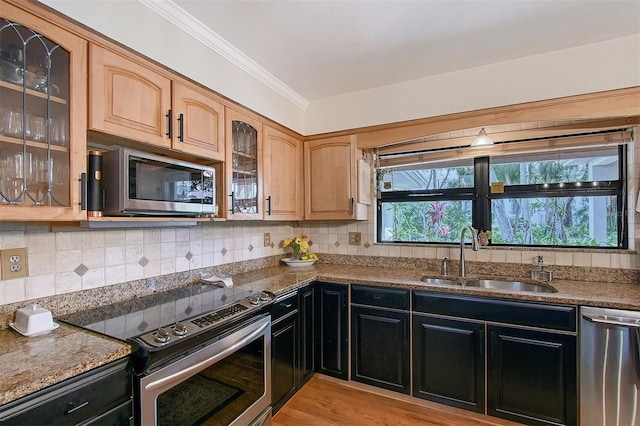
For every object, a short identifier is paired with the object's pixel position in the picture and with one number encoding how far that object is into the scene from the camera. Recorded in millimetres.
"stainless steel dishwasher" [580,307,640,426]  1669
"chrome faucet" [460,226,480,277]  2404
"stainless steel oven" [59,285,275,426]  1220
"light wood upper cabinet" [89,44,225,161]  1380
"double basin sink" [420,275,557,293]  2312
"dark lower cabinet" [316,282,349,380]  2418
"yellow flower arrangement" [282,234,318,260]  2869
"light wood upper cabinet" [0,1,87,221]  1141
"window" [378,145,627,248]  2299
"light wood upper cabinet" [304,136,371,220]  2748
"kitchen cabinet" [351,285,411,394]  2222
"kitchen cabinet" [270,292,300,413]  2016
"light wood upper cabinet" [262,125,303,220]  2498
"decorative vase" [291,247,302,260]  2884
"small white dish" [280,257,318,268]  2861
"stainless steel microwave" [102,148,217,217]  1386
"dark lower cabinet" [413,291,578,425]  1822
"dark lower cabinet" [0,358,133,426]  898
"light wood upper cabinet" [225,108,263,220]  2098
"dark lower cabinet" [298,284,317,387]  2316
